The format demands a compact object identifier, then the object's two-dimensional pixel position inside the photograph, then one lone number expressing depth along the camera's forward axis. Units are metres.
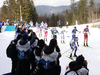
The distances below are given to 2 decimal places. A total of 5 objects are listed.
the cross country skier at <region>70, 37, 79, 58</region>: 8.04
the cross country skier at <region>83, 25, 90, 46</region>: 12.24
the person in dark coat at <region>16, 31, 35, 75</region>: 3.47
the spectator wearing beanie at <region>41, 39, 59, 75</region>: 2.98
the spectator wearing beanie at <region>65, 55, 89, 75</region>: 2.51
